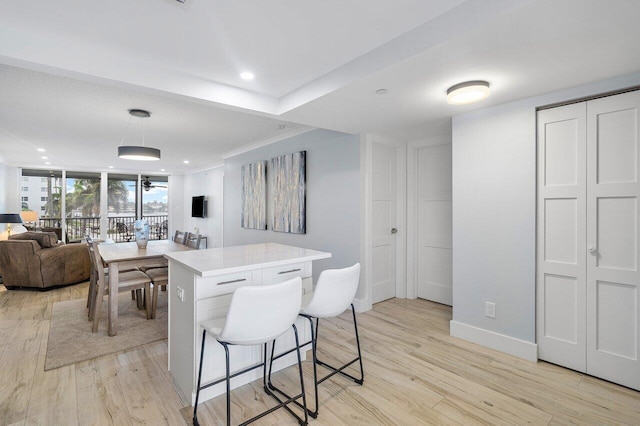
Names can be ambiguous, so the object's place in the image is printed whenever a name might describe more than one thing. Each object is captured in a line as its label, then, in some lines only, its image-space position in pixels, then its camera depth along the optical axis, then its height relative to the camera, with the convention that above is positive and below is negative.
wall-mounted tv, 8.41 +0.13
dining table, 3.12 -0.51
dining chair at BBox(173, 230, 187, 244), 4.62 -0.41
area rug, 2.71 -1.26
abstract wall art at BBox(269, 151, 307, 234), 4.52 +0.30
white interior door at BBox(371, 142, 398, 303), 4.05 -0.14
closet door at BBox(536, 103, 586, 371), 2.42 -0.19
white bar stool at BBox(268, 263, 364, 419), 1.98 -0.56
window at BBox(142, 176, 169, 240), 9.87 +0.19
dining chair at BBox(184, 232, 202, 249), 4.27 -0.43
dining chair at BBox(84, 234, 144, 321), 3.40 -0.84
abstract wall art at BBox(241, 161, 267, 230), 5.31 +0.29
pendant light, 3.71 +0.74
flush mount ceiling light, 2.26 +0.91
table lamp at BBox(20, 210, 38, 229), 6.91 -0.13
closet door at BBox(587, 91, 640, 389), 2.19 -0.19
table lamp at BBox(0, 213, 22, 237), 5.76 -0.15
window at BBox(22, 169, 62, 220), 8.01 +0.54
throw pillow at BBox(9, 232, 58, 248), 4.86 -0.44
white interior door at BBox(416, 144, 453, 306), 4.04 -0.17
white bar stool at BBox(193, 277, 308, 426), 1.57 -0.58
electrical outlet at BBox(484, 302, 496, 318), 2.83 -0.91
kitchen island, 1.98 -0.60
